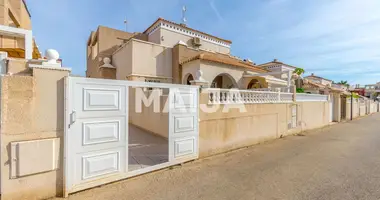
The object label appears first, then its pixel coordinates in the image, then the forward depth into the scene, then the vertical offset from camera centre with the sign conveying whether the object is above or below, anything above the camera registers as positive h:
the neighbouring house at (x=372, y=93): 58.47 +2.34
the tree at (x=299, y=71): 21.63 +3.41
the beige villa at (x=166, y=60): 13.15 +3.02
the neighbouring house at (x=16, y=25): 5.06 +4.22
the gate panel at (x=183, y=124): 5.75 -0.83
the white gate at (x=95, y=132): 3.98 -0.79
